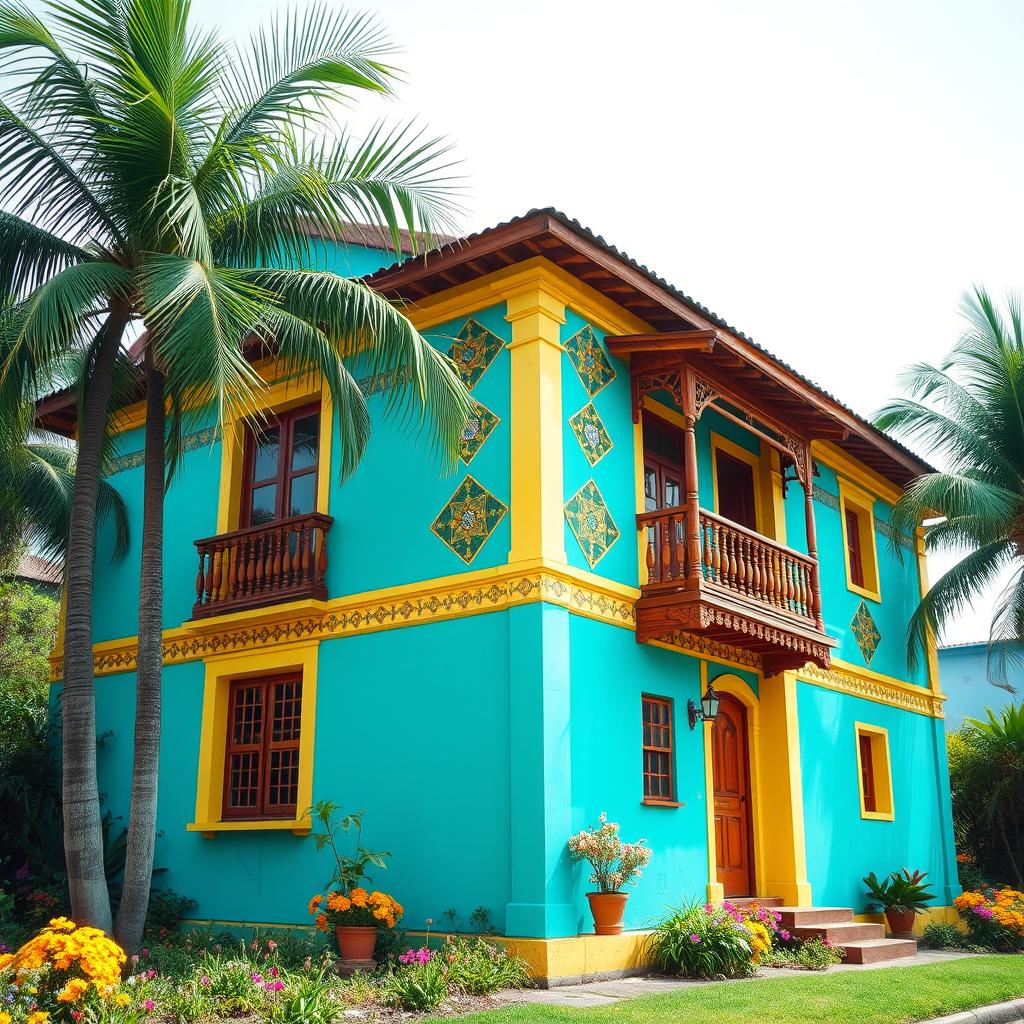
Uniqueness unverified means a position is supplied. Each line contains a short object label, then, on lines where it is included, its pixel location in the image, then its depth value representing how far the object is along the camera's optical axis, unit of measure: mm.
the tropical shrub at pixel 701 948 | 10641
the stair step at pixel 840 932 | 12547
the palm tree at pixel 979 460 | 17312
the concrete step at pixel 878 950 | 12469
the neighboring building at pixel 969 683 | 34562
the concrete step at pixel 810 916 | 12805
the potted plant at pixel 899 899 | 15062
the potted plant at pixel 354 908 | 10133
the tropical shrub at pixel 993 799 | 18828
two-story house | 10875
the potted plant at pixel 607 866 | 10383
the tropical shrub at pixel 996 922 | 15273
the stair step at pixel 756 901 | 12608
